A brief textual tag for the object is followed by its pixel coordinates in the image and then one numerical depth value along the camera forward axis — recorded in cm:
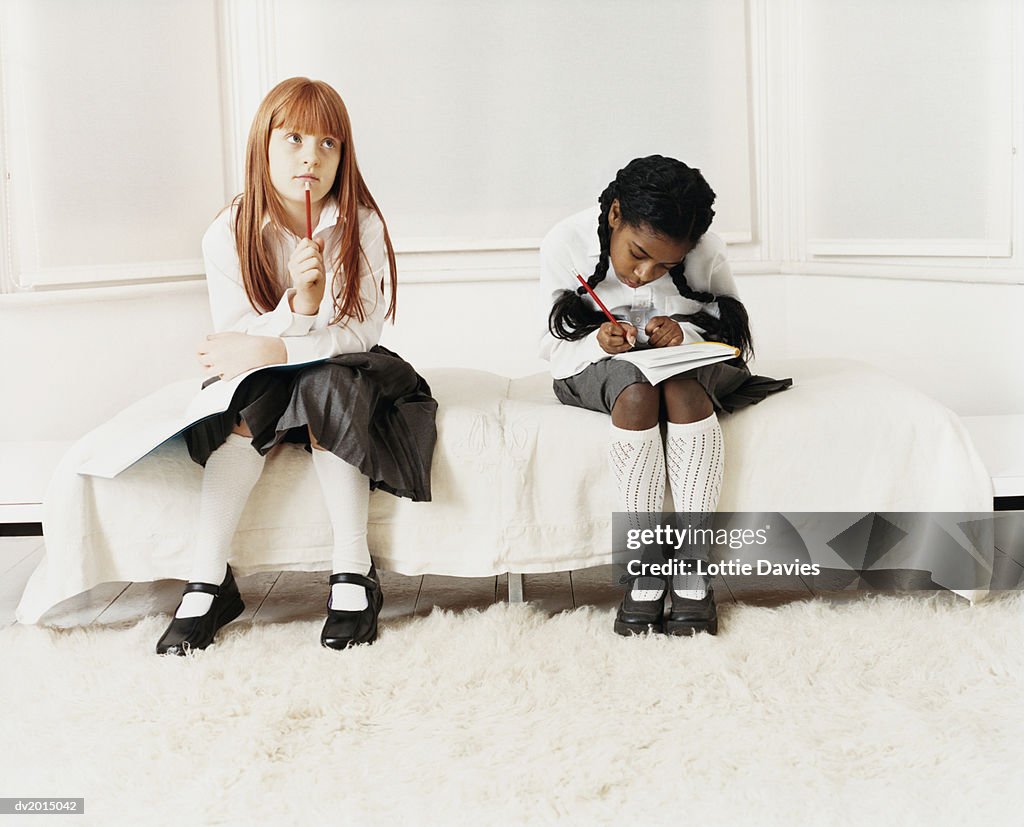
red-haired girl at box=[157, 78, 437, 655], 175
